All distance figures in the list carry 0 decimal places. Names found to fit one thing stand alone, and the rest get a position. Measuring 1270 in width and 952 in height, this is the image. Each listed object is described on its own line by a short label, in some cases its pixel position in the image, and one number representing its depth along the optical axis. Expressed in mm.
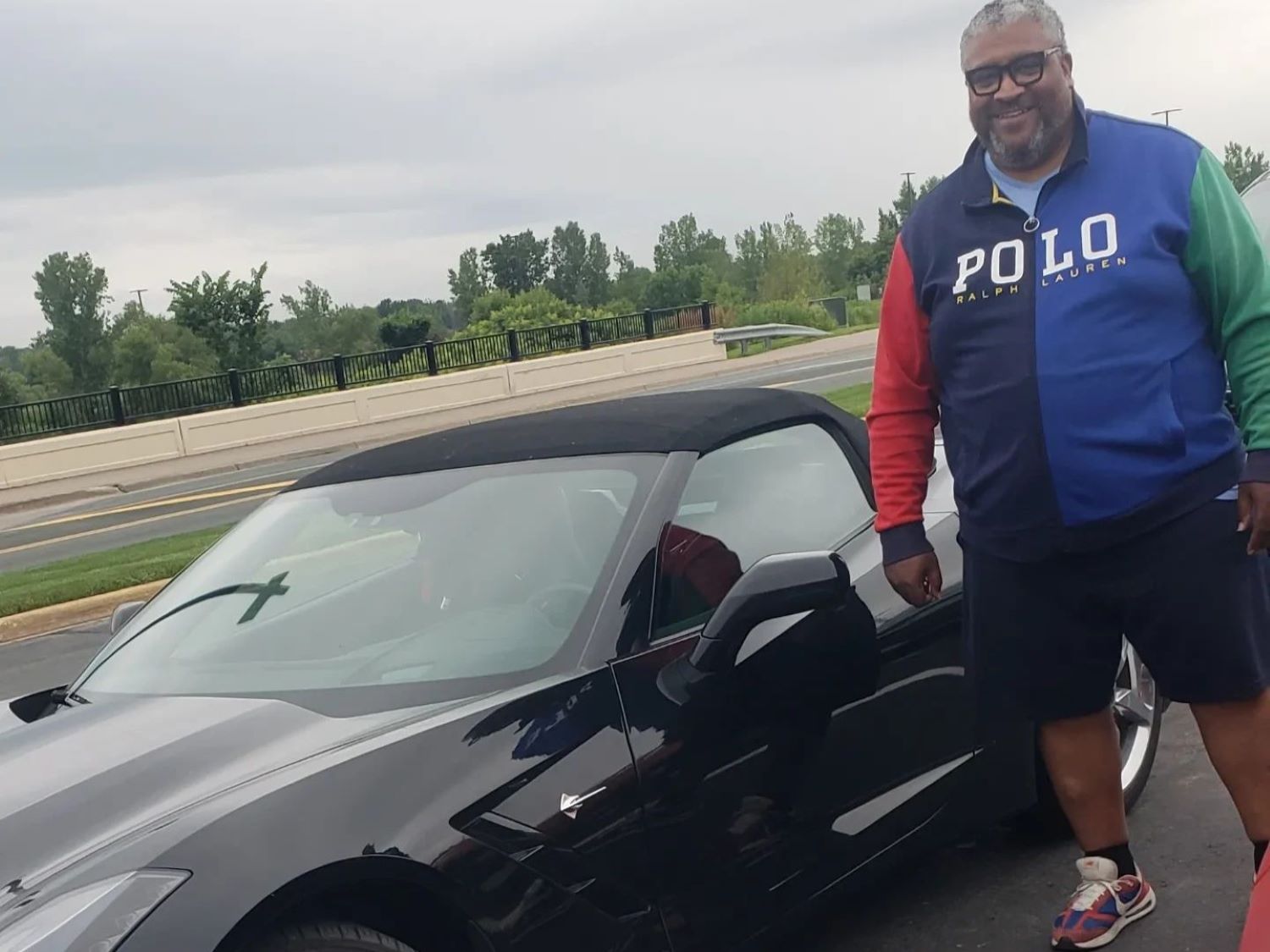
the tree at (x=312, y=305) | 91250
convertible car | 2045
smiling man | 2488
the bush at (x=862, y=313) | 45312
